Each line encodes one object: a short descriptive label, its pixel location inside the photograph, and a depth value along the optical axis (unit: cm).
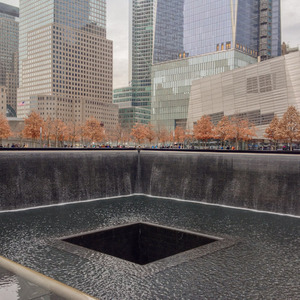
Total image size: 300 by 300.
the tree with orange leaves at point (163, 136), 9469
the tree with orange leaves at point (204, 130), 6725
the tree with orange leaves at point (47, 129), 8020
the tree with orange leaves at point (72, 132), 9275
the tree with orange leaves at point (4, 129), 6912
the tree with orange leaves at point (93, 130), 8019
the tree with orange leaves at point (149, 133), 8356
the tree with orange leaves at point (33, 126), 7044
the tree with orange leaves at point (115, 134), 9350
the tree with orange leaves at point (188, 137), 8184
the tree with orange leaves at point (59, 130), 8299
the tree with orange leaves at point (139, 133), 8244
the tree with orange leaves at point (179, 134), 8656
